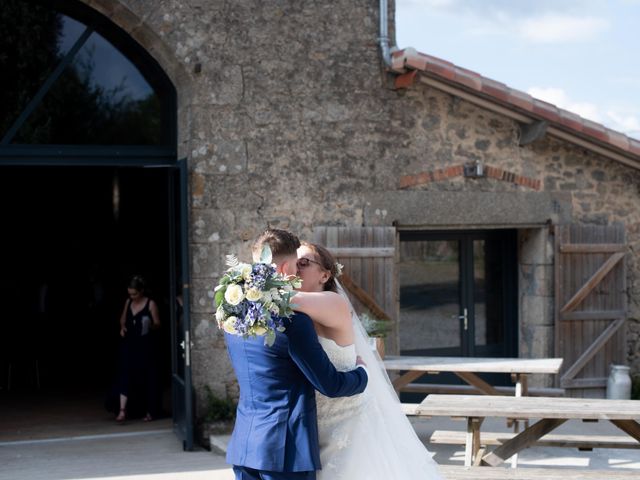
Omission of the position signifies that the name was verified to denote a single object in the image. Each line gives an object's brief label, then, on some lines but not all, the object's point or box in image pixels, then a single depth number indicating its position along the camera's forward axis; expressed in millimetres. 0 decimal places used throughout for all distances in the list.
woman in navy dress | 8633
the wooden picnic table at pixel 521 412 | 5438
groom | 3492
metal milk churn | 8469
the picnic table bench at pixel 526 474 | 5168
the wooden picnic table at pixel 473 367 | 6965
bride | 3766
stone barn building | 7672
